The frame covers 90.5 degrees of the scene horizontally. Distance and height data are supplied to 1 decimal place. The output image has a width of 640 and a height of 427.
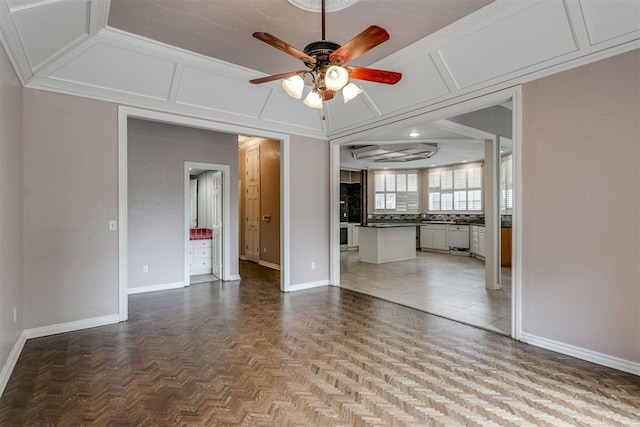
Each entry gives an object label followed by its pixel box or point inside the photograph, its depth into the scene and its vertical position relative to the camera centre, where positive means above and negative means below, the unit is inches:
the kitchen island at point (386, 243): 313.6 -31.2
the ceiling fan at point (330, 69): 85.4 +43.9
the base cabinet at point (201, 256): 247.6 -34.2
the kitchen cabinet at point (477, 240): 338.0 -30.8
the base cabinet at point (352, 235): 427.8 -30.8
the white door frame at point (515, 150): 123.3 +24.1
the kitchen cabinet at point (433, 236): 391.5 -30.9
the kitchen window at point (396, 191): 435.5 +29.4
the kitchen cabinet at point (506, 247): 286.2 -32.1
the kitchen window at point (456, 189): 379.7 +29.5
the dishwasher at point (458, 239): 367.2 -31.7
